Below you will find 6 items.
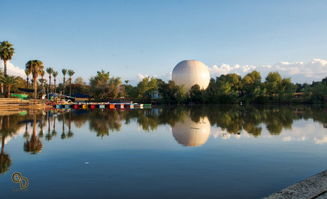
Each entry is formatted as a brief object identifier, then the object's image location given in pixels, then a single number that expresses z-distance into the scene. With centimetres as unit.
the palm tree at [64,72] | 9300
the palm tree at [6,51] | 5172
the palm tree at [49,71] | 8815
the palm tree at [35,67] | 5412
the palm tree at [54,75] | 8995
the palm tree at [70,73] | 9404
